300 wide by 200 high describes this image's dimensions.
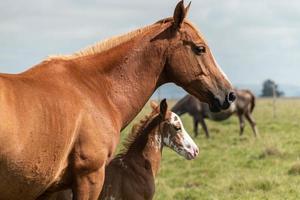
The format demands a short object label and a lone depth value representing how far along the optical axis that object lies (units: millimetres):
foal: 9931
